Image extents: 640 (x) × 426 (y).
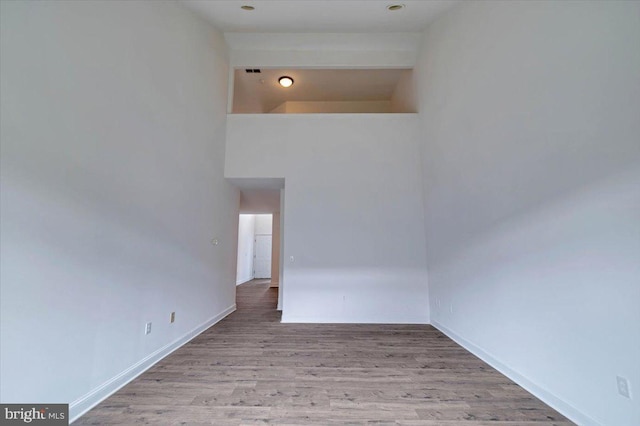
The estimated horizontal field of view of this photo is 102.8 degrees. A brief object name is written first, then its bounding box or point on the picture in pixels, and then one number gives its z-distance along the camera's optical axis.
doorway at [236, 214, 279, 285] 9.71
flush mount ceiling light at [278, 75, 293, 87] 4.96
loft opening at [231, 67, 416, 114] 4.83
